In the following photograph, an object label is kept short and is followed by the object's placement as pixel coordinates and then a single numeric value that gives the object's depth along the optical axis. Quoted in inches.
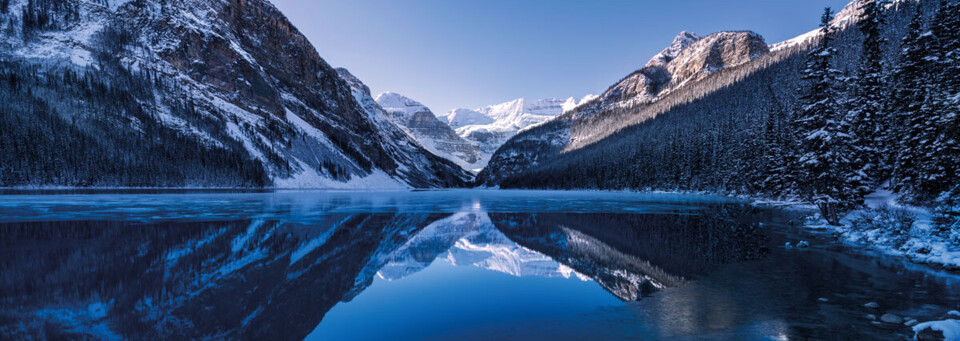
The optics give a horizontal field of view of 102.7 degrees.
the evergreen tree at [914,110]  870.0
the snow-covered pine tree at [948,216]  580.8
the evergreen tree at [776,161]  1669.8
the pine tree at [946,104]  757.3
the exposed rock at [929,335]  235.9
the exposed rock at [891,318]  279.6
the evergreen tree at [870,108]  969.5
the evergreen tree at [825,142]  867.4
